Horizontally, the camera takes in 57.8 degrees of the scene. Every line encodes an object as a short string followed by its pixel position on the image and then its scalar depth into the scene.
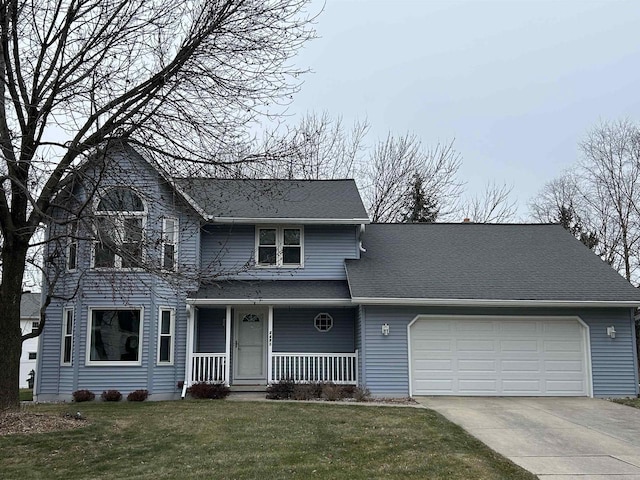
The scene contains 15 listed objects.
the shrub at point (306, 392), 13.98
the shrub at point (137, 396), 14.17
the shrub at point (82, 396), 14.21
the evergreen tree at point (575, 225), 31.77
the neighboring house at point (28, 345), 36.88
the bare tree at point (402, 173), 29.61
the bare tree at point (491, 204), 31.48
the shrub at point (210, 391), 14.09
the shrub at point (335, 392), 13.80
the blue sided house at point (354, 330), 14.61
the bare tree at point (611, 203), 29.69
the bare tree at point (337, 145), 28.16
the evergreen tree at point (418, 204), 29.78
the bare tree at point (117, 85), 9.52
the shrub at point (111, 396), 14.20
